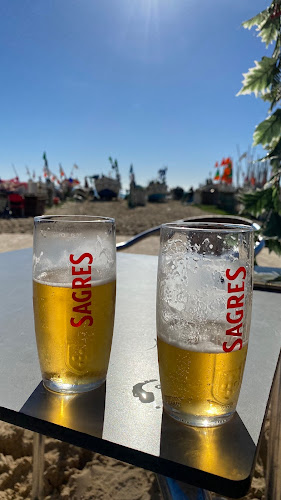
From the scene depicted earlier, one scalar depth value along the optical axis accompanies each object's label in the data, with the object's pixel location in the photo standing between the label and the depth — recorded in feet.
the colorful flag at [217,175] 90.14
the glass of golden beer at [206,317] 1.37
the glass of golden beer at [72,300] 1.57
